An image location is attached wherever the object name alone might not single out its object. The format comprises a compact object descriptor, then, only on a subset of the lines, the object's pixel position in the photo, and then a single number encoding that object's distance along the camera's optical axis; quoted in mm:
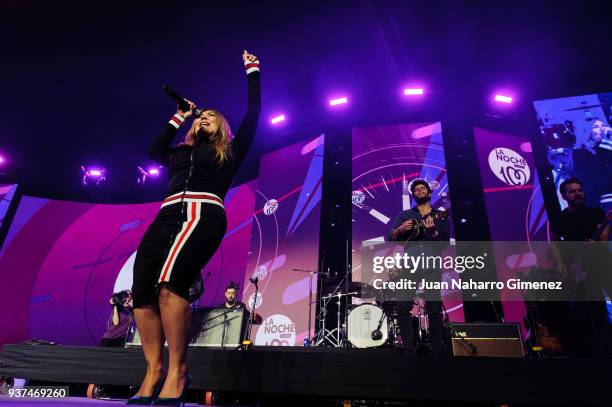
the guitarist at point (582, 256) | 5082
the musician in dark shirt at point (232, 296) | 6051
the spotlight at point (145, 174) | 9180
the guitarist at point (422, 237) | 3527
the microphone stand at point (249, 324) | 5008
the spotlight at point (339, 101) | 7559
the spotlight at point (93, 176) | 8938
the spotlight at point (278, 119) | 7981
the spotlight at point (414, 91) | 7320
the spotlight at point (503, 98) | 7270
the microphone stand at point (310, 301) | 6086
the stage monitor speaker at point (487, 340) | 3931
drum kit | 5246
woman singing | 1528
